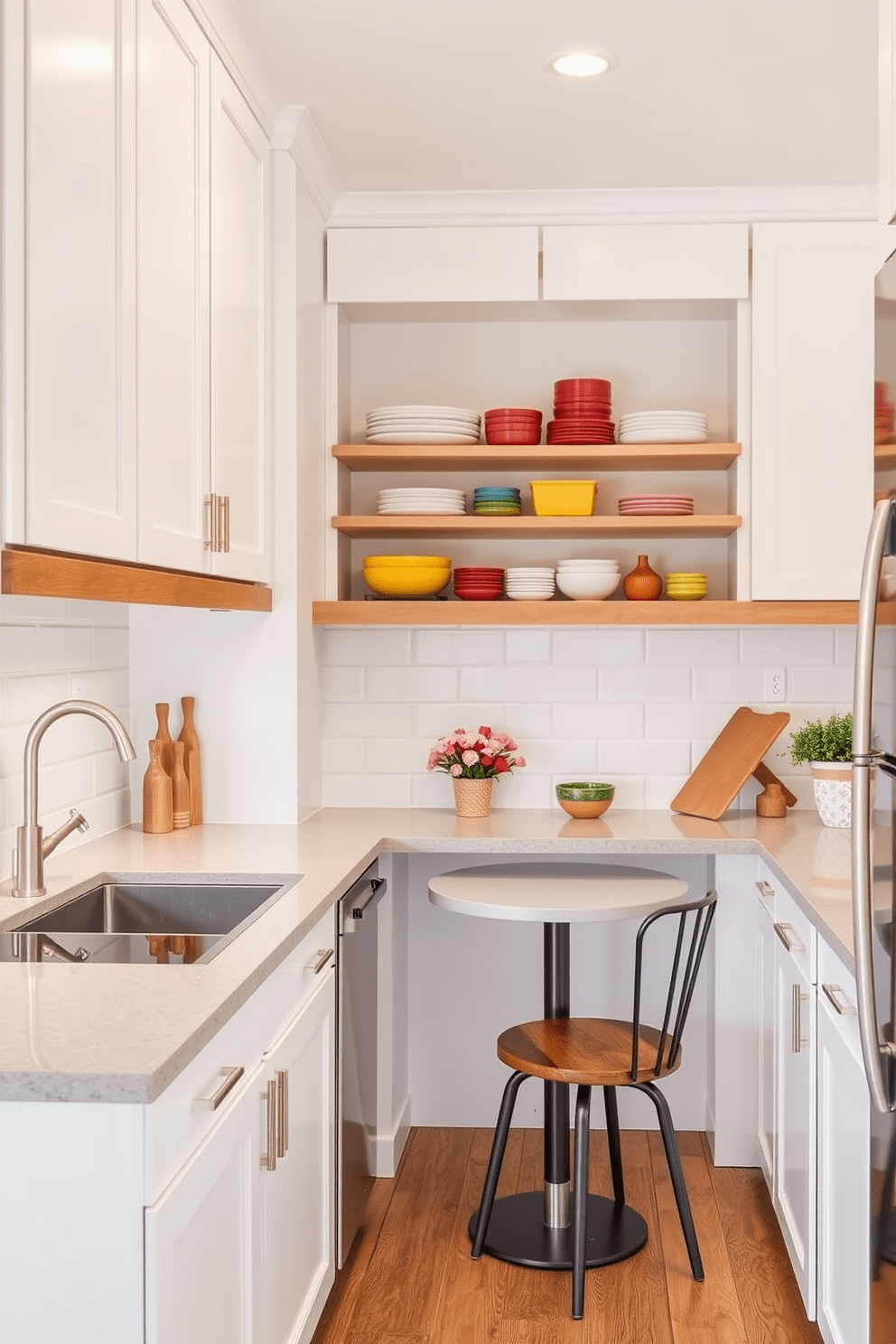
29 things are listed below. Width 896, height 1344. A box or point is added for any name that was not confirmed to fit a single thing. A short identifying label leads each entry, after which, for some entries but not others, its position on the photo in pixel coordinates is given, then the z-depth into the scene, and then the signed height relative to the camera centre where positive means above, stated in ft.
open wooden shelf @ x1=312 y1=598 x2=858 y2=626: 11.14 +0.39
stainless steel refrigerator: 5.25 -0.73
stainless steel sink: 7.98 -1.59
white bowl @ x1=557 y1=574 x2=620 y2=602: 11.46 +0.64
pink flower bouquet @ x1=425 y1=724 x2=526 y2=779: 11.43 -0.87
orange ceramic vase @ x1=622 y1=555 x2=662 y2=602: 11.48 +0.65
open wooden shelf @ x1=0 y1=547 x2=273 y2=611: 5.59 +0.39
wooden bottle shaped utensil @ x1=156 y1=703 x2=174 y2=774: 10.46 -0.65
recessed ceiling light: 8.80 +4.06
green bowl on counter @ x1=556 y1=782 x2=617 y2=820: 11.28 -1.22
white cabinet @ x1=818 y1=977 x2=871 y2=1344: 6.53 -2.82
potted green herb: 10.80 -0.86
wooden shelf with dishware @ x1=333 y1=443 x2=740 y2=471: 11.27 +1.77
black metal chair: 8.64 -2.76
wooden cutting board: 11.25 -0.95
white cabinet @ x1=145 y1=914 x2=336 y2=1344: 5.05 -2.52
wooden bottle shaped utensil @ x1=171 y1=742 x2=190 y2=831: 10.36 -1.13
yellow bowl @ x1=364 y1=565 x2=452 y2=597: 11.55 +0.67
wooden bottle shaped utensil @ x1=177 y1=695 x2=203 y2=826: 10.61 -0.82
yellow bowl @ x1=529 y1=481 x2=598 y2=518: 11.52 +1.42
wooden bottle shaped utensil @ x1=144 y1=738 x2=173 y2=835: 10.05 -1.13
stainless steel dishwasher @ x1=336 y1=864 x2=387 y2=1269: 8.71 -2.81
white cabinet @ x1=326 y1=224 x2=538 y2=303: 11.34 +3.43
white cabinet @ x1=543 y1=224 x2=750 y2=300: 11.21 +3.43
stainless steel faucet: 7.54 -1.03
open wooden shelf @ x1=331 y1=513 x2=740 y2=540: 11.18 +1.15
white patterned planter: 10.78 -1.11
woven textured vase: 11.46 -1.24
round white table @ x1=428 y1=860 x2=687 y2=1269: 9.15 -2.32
